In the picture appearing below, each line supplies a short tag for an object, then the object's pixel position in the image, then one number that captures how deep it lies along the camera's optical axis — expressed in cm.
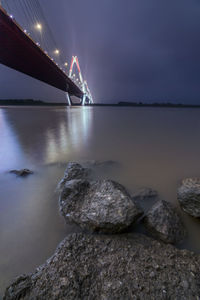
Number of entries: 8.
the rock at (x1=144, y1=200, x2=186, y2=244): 106
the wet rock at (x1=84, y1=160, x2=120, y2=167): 264
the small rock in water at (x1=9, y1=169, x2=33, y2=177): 222
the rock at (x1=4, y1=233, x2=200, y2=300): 68
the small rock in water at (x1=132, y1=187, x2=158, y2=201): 164
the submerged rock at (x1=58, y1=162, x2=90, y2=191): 184
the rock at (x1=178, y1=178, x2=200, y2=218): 129
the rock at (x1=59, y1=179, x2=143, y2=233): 105
